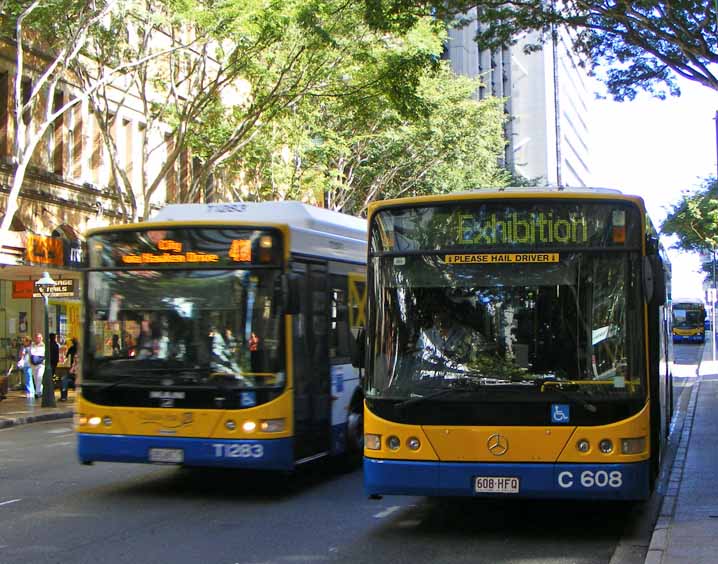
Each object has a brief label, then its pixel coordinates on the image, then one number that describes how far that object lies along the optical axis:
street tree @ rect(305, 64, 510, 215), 32.53
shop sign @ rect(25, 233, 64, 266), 25.56
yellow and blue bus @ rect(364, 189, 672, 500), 8.20
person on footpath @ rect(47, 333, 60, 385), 25.58
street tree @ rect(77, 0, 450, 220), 21.73
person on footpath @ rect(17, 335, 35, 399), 25.33
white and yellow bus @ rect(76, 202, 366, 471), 10.25
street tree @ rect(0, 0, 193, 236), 20.95
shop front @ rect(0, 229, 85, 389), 25.61
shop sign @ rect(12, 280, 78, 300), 23.92
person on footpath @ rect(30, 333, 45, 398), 26.36
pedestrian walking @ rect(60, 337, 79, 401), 26.05
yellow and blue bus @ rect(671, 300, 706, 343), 69.19
